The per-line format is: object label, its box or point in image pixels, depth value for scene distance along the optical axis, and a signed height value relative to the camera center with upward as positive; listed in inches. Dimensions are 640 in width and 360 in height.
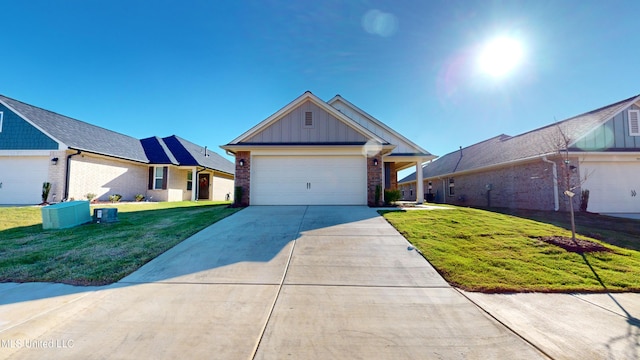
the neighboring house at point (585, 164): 480.7 +56.7
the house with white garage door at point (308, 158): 474.0 +62.3
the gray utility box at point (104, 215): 343.9 -31.7
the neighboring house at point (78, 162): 539.8 +71.6
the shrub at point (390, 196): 490.6 -8.0
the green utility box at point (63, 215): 309.0 -29.6
